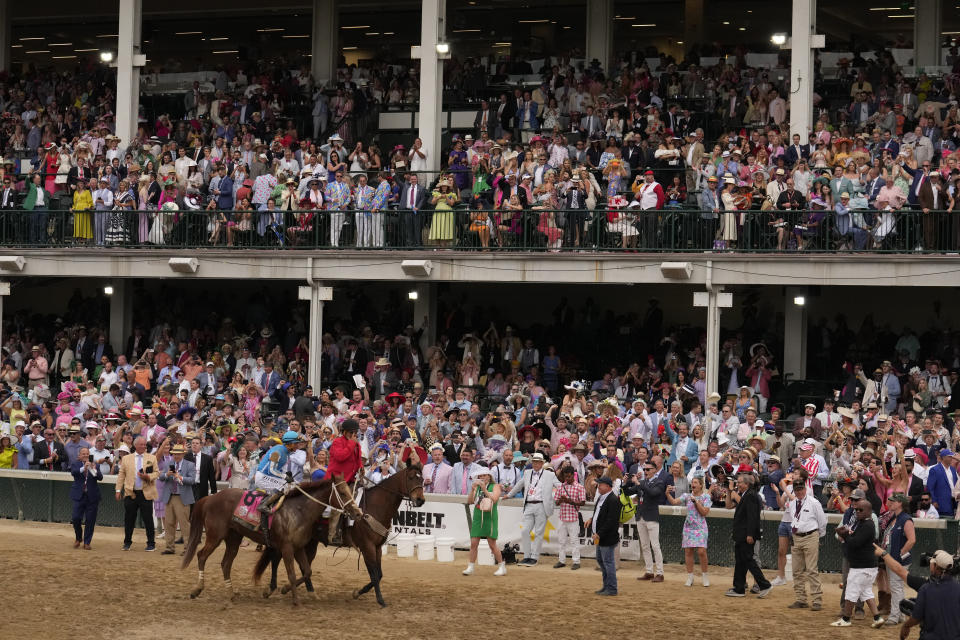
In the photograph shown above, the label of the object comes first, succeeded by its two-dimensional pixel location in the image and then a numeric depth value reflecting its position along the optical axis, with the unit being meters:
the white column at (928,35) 32.41
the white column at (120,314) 34.16
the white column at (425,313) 32.06
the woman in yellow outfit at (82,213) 31.44
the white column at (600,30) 35.38
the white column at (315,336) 29.52
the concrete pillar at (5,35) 40.59
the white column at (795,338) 29.27
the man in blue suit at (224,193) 30.55
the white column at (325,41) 37.19
